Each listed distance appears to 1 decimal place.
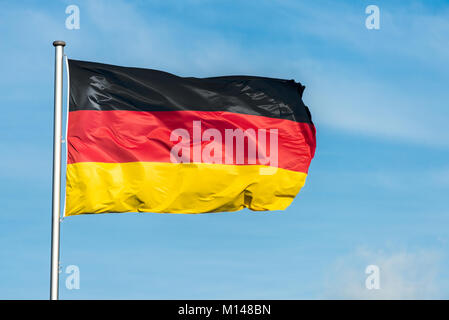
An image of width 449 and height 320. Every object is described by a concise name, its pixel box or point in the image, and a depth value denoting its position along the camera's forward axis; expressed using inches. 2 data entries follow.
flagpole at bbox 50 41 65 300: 700.7
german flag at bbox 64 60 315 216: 781.3
